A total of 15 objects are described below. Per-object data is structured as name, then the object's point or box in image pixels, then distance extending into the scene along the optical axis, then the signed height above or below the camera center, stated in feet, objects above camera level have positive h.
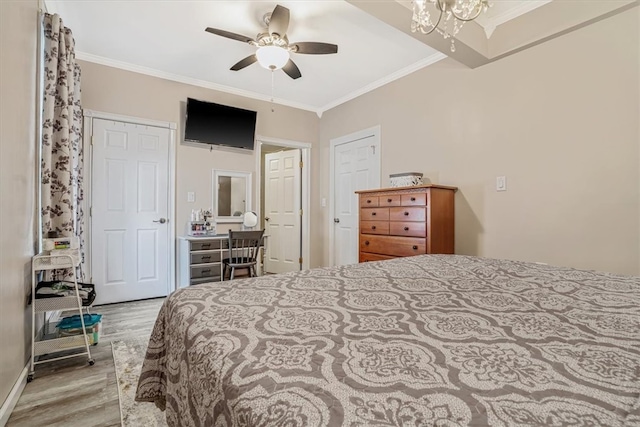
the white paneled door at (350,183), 13.14 +1.36
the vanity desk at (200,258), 11.62 -1.70
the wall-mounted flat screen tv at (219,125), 12.48 +3.69
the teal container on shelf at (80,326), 7.22 -2.68
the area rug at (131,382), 4.97 -3.28
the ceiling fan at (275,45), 8.31 +4.74
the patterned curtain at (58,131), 7.06 +1.94
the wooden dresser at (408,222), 9.03 -0.24
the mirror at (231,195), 13.37 +0.80
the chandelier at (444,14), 5.86 +4.48
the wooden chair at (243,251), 10.91 -1.42
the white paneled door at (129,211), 11.03 +0.05
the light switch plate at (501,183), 8.87 +0.90
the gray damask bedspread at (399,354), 1.44 -0.87
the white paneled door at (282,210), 16.06 +0.17
